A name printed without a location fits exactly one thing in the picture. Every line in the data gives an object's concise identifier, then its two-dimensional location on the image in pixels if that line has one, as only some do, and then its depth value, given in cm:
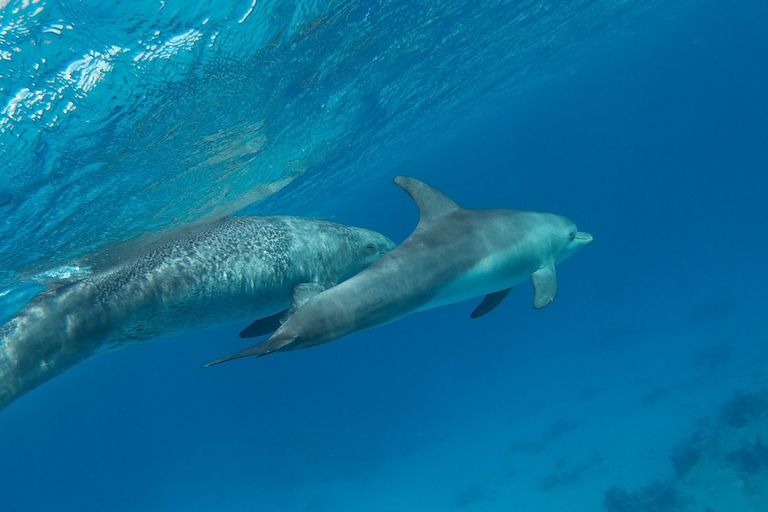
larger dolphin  422
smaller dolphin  355
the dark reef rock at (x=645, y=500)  1759
